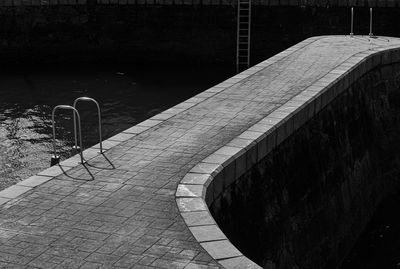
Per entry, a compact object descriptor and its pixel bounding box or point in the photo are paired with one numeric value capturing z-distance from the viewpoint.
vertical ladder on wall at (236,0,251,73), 25.61
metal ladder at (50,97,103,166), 10.39
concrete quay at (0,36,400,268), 7.58
